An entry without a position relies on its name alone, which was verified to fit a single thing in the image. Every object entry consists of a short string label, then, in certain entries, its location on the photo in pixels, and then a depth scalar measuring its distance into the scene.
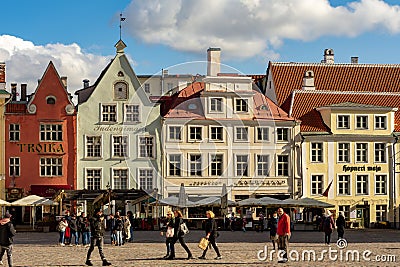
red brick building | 54.50
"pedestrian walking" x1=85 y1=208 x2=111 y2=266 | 21.80
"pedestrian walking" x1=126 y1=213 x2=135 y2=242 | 34.34
